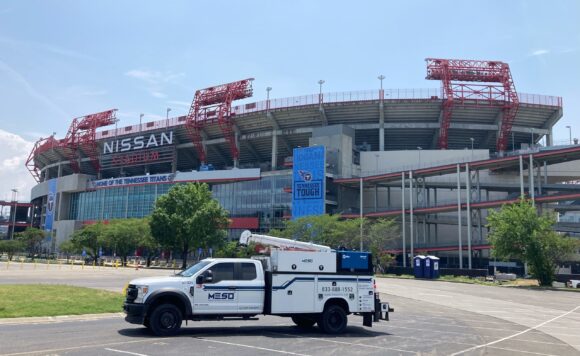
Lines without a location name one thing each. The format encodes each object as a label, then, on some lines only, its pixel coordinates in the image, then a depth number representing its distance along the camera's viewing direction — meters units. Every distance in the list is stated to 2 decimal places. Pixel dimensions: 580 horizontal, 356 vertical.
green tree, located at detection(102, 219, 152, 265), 71.12
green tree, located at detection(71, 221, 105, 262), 76.69
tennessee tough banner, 77.06
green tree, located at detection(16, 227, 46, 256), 99.62
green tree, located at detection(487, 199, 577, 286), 45.09
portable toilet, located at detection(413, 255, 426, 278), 51.81
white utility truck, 13.79
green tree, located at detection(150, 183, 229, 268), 56.38
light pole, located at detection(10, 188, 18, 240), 149.75
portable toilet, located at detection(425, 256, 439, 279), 50.81
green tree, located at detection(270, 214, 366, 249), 63.06
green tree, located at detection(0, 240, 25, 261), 90.19
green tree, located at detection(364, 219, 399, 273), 59.00
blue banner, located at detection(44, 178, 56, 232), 117.27
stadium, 71.50
